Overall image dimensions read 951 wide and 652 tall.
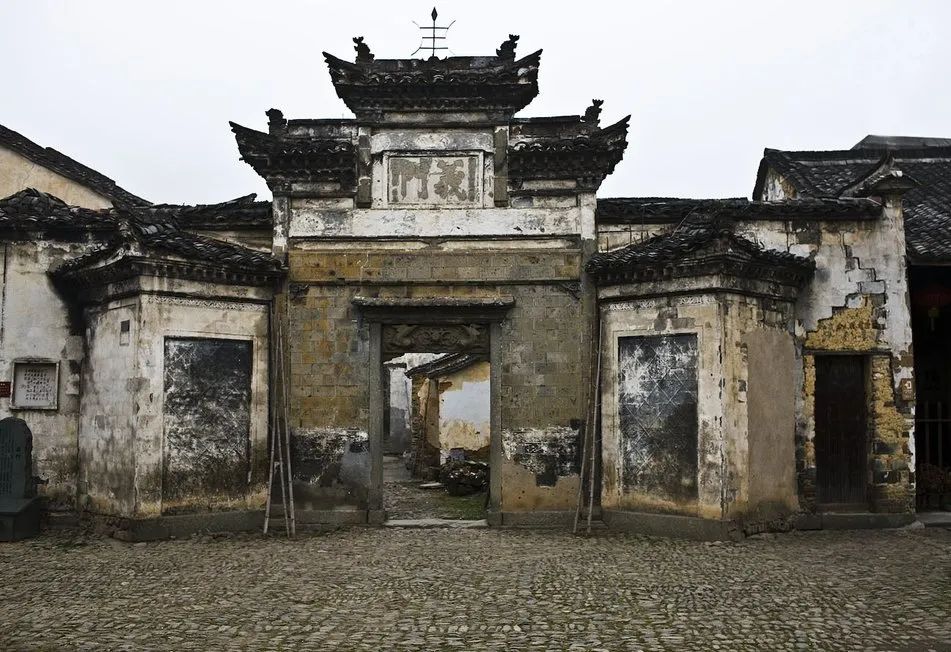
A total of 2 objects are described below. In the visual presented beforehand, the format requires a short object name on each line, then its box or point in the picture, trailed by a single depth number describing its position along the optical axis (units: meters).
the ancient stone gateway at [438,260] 11.70
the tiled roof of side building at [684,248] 10.58
